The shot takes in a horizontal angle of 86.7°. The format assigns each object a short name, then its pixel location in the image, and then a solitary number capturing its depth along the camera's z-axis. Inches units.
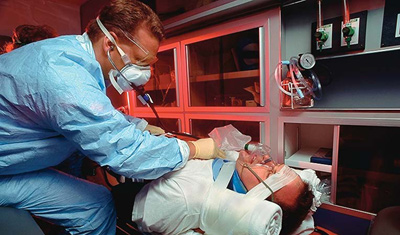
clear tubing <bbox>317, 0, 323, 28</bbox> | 45.8
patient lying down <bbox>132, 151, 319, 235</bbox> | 31.6
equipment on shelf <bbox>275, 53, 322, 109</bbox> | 45.8
